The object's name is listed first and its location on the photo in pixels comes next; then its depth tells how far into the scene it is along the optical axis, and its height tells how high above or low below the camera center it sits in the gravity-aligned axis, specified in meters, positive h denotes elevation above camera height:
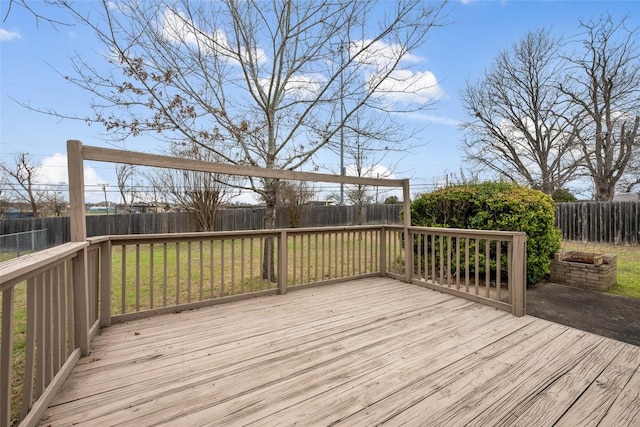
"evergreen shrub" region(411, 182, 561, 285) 4.48 -0.10
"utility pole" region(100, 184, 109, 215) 11.12 +0.56
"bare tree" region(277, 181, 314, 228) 11.62 +0.37
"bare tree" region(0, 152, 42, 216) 10.58 +1.21
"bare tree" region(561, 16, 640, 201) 9.77 +3.77
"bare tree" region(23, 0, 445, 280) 4.40 +2.32
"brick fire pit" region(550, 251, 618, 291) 4.34 -0.99
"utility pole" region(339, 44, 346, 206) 5.14 +2.01
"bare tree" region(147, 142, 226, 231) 9.73 +0.64
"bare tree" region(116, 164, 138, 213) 11.55 +0.93
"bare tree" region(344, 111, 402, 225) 5.82 +1.49
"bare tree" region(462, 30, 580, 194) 10.98 +3.48
